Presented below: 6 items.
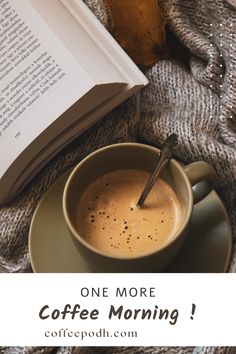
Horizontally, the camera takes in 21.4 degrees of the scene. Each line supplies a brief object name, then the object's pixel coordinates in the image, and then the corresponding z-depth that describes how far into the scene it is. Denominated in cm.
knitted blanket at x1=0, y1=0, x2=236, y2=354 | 64
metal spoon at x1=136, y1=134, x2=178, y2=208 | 59
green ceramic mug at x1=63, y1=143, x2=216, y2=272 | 54
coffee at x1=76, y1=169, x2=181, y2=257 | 57
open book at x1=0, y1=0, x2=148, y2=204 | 61
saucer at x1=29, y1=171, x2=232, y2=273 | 60
